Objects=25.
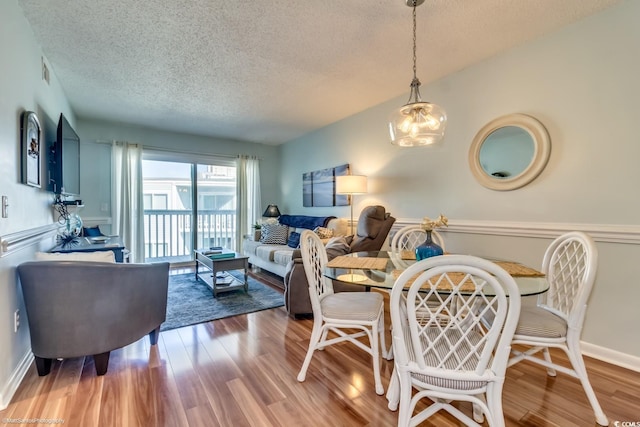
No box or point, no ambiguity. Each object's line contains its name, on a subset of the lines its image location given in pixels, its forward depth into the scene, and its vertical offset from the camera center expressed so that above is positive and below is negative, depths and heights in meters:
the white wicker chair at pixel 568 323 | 1.44 -0.58
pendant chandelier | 2.00 +0.64
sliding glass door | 5.27 +0.15
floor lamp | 3.72 +0.37
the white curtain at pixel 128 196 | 4.56 +0.29
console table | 2.53 -0.30
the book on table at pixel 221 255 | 3.51 -0.51
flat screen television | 2.65 +0.51
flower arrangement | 1.95 -0.08
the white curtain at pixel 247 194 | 5.73 +0.39
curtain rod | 4.56 +1.12
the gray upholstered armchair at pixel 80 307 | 1.74 -0.58
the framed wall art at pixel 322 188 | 4.50 +0.43
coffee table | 3.43 -0.64
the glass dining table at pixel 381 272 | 1.48 -0.35
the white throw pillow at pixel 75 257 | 1.87 -0.27
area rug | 2.84 -0.98
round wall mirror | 2.39 +0.53
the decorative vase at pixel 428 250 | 1.86 -0.24
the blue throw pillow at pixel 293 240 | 4.43 -0.41
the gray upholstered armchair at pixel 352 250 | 2.77 -0.39
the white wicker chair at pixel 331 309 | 1.74 -0.59
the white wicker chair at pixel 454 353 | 1.06 -0.57
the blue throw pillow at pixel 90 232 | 3.84 -0.23
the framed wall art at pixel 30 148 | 2.00 +0.48
